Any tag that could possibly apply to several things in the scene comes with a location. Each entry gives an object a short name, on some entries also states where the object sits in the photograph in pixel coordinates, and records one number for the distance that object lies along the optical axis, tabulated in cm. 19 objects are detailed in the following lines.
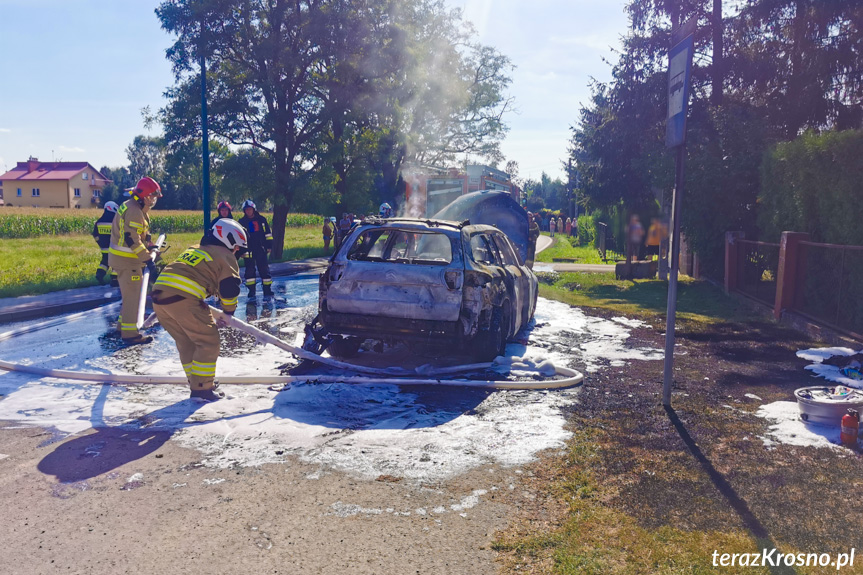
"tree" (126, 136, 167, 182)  12371
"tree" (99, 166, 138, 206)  8571
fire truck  3077
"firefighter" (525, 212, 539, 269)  1950
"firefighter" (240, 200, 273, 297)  1339
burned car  712
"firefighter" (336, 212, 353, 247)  2002
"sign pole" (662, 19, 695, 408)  551
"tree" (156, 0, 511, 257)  2361
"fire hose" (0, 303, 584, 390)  657
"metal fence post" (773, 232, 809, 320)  1116
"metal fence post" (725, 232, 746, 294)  1501
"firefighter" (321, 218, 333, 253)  2777
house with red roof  9369
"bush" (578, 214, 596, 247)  4452
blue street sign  548
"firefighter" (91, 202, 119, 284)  1427
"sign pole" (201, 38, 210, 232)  2169
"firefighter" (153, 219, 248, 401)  602
